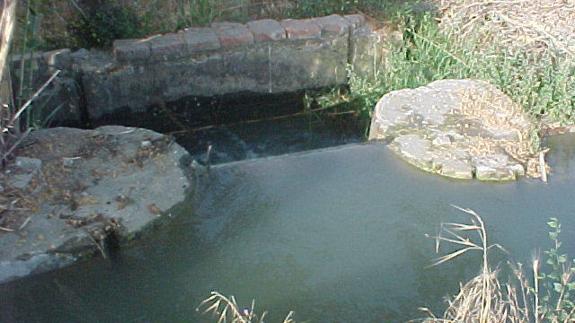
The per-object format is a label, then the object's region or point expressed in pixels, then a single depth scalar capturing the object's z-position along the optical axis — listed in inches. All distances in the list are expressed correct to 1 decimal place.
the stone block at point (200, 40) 189.8
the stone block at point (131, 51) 185.5
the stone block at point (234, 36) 193.3
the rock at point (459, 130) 150.7
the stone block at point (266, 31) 195.9
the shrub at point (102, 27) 193.5
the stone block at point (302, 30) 198.4
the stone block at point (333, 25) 200.7
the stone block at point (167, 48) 187.2
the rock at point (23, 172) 137.3
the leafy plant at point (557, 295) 94.9
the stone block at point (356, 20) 203.9
